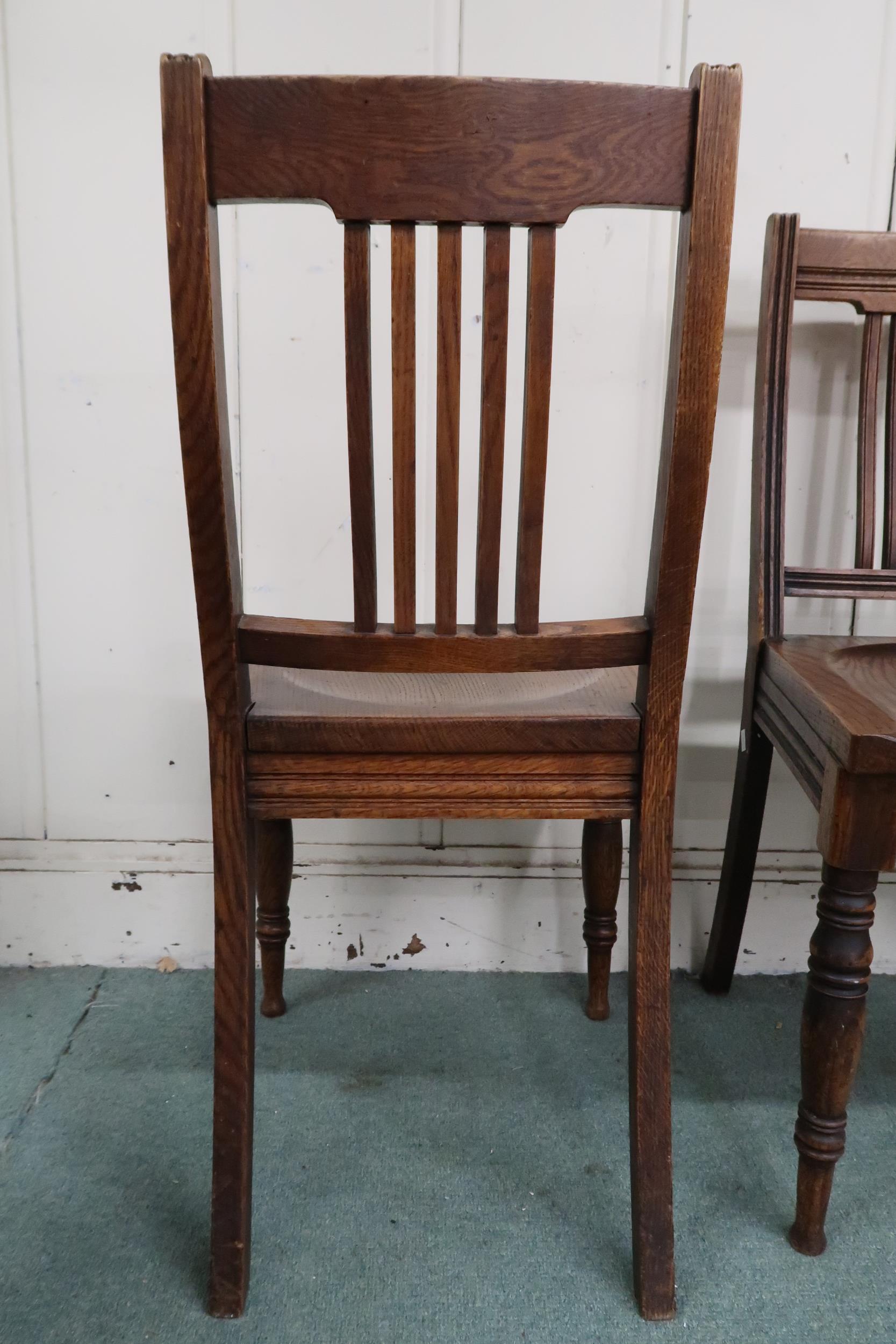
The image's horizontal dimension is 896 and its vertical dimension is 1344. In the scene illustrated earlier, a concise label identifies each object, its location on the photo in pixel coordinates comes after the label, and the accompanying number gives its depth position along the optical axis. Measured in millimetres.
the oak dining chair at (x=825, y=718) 819
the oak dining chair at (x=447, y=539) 666
